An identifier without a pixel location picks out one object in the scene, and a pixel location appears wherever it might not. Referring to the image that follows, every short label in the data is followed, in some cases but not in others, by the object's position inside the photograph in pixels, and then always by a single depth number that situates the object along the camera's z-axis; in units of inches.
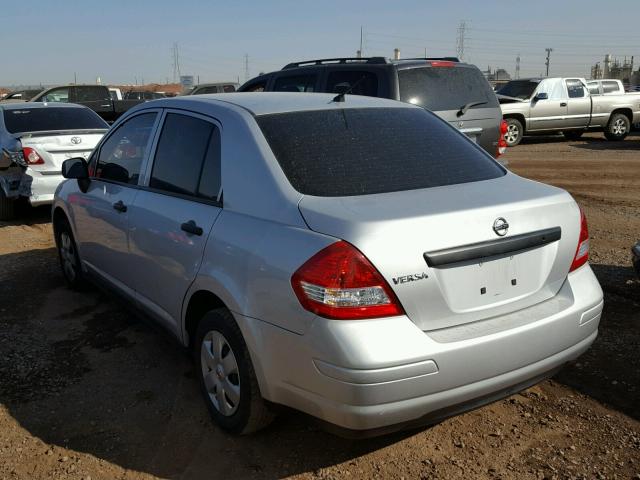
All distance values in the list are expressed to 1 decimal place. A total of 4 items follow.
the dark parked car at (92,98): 665.0
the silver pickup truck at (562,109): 669.9
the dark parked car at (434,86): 287.9
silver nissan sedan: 97.0
